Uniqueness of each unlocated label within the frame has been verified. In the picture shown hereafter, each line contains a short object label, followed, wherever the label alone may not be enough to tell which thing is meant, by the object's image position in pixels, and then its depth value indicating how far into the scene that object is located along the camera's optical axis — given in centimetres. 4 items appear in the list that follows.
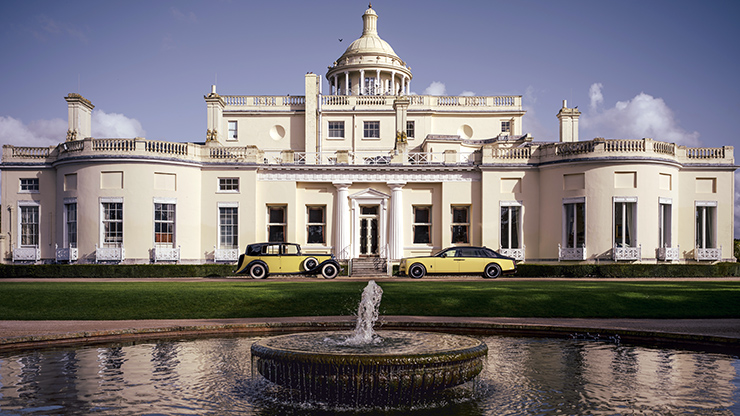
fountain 775
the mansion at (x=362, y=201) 3152
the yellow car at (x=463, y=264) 2752
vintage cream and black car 2767
